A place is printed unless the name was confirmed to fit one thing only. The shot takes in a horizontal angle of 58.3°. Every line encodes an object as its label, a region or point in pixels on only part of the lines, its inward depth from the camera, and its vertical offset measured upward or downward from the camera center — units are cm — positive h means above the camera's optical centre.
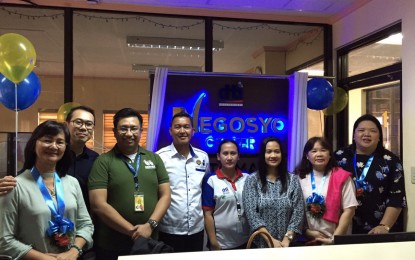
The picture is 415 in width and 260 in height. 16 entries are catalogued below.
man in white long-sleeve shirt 270 -46
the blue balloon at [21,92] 273 +28
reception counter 113 -39
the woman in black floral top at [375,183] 279 -40
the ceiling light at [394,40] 367 +92
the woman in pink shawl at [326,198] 253 -47
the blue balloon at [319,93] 411 +40
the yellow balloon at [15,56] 230 +46
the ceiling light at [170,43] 484 +115
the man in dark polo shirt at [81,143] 244 -10
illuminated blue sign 412 +24
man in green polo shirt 230 -41
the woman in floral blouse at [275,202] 251 -50
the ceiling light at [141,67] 544 +94
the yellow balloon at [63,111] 376 +18
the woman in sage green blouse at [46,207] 180 -39
